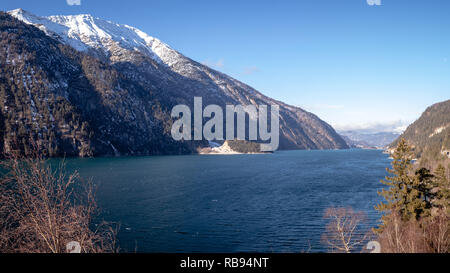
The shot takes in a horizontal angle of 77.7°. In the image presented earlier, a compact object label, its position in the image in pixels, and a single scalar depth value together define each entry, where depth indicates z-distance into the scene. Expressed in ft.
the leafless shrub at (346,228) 109.60
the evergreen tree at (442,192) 109.60
